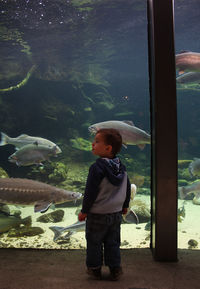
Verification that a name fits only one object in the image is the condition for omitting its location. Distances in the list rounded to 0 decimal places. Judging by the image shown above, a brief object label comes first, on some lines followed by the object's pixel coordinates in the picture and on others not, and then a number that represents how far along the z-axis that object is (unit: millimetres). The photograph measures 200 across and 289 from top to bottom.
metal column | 2383
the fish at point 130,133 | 3428
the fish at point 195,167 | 5035
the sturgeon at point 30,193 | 2796
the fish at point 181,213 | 4254
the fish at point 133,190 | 2907
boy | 2037
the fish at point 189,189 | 4391
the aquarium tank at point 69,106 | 3484
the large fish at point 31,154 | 4012
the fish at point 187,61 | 2910
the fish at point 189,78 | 3856
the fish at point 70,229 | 3321
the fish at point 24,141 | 4222
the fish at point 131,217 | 2764
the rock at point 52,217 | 4713
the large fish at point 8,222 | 3465
